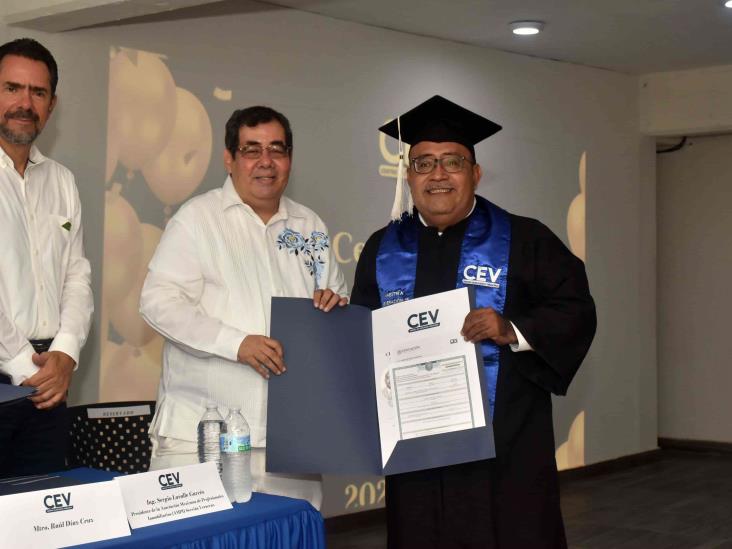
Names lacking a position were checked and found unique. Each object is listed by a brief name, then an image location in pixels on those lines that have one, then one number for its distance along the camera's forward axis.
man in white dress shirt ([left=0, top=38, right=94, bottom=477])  2.88
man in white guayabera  2.89
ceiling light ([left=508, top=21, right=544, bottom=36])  5.94
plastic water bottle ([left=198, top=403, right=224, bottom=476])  2.61
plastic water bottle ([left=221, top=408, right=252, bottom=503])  2.45
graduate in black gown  2.68
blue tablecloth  2.16
